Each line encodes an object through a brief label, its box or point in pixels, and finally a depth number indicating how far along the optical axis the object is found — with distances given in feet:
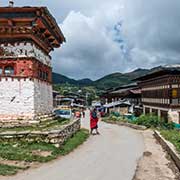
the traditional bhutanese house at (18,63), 33.30
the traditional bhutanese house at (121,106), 102.15
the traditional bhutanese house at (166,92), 62.56
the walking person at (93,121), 43.86
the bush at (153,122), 53.77
